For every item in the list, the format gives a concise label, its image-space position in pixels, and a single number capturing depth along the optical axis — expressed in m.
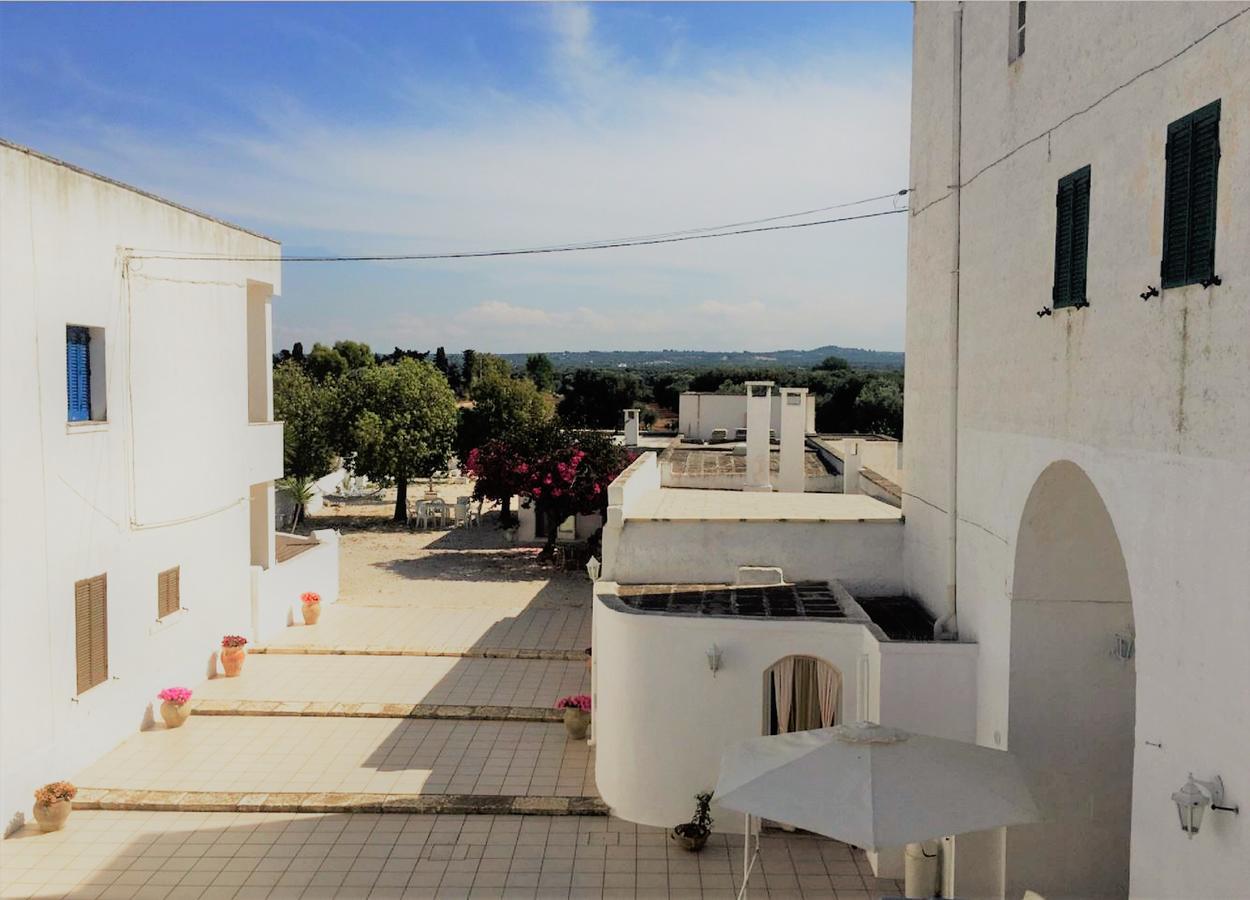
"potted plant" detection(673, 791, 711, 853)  10.99
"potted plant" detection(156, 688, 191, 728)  14.68
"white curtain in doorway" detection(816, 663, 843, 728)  11.31
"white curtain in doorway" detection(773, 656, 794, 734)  11.33
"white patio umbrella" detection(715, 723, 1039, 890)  7.27
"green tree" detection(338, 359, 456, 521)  34.75
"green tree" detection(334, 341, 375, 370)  81.94
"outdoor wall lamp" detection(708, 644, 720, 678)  11.17
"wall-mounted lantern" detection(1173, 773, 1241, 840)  5.51
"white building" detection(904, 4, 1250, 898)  5.50
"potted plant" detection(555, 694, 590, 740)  14.07
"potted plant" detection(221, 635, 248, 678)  16.91
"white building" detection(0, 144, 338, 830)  11.76
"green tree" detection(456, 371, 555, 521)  41.09
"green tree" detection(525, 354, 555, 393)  92.62
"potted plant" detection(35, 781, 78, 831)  11.43
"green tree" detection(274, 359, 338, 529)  35.88
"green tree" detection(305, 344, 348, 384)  76.25
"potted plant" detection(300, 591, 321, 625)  20.31
